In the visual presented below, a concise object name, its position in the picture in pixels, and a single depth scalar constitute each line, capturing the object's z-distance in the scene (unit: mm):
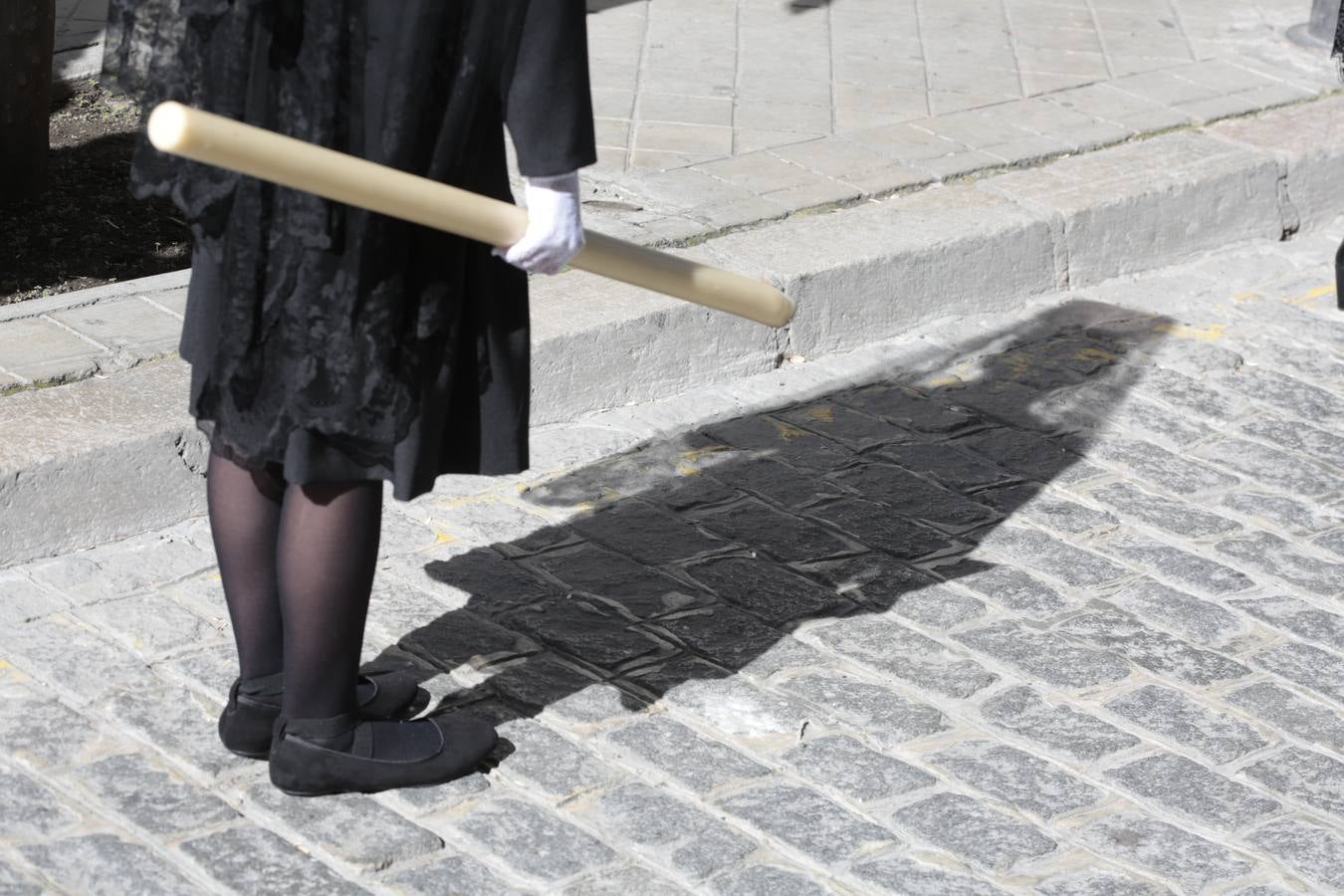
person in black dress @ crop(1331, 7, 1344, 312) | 9844
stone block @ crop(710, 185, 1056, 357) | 8875
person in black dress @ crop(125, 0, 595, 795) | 4812
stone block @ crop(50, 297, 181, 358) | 7484
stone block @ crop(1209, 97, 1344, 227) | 10953
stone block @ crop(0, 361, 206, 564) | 6562
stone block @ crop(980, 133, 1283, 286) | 9945
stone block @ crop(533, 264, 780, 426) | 8016
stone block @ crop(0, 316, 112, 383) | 7178
